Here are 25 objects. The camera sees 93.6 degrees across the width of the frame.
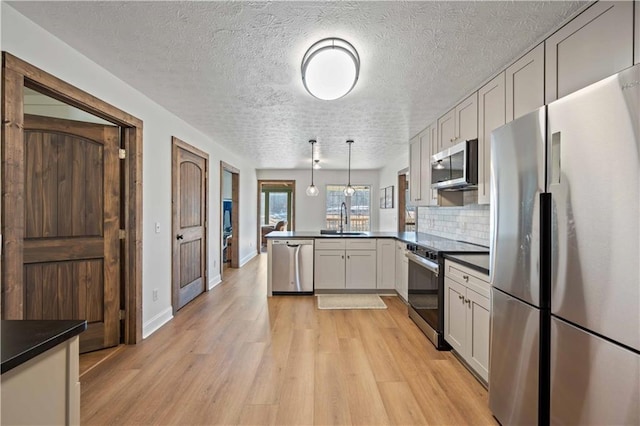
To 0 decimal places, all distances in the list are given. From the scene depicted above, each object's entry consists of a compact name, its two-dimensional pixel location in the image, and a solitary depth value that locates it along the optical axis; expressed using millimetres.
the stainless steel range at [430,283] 2740
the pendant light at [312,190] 5067
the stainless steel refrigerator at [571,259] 1022
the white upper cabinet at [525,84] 1951
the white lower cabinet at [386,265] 4449
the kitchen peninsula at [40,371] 791
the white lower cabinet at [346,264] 4457
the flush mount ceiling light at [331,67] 1918
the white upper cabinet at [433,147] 3625
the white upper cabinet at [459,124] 2779
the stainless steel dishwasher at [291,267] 4441
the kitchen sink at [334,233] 4843
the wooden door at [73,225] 2295
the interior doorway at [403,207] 5965
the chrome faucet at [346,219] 8039
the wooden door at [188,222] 3621
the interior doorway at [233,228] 5414
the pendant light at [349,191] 5250
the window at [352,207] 8062
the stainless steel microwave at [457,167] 2729
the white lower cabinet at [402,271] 3898
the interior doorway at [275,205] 11086
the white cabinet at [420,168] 3871
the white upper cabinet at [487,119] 2385
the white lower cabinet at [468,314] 2076
